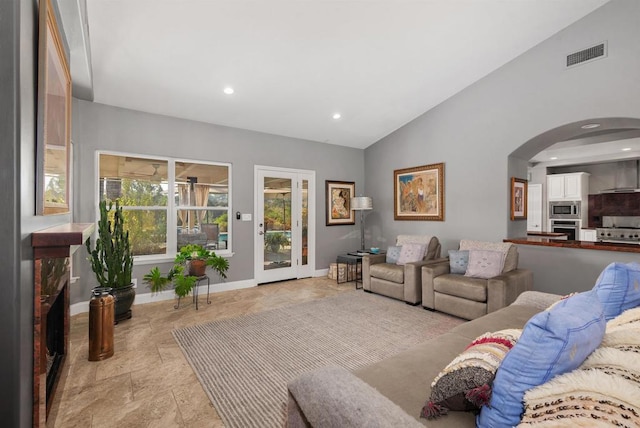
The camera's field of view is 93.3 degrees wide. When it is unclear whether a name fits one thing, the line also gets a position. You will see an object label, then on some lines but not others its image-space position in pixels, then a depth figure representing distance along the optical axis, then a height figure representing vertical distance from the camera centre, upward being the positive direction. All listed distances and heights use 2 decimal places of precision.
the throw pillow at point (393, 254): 4.64 -0.61
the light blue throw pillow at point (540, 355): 0.86 -0.41
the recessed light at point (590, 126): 3.60 +1.08
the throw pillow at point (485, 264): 3.58 -0.60
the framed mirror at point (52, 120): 1.41 +0.53
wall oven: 6.67 -0.29
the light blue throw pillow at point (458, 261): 3.92 -0.61
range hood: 6.05 +0.75
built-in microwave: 6.62 +0.12
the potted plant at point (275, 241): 5.29 -0.47
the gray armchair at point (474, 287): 3.26 -0.83
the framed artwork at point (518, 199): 4.21 +0.23
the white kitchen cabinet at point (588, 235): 6.33 -0.43
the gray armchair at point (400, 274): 4.01 -0.85
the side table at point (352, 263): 5.26 -0.90
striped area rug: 2.09 -1.25
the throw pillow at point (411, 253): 4.40 -0.58
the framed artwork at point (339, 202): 5.96 +0.25
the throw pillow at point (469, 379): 0.99 -0.56
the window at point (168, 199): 4.08 +0.22
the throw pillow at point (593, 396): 0.70 -0.46
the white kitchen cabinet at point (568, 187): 6.59 +0.62
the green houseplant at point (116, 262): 3.32 -0.54
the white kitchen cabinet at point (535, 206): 7.19 +0.20
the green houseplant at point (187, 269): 3.75 -0.73
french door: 5.18 -0.17
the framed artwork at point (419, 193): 4.96 +0.37
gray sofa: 0.96 -0.74
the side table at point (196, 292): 4.00 -1.09
